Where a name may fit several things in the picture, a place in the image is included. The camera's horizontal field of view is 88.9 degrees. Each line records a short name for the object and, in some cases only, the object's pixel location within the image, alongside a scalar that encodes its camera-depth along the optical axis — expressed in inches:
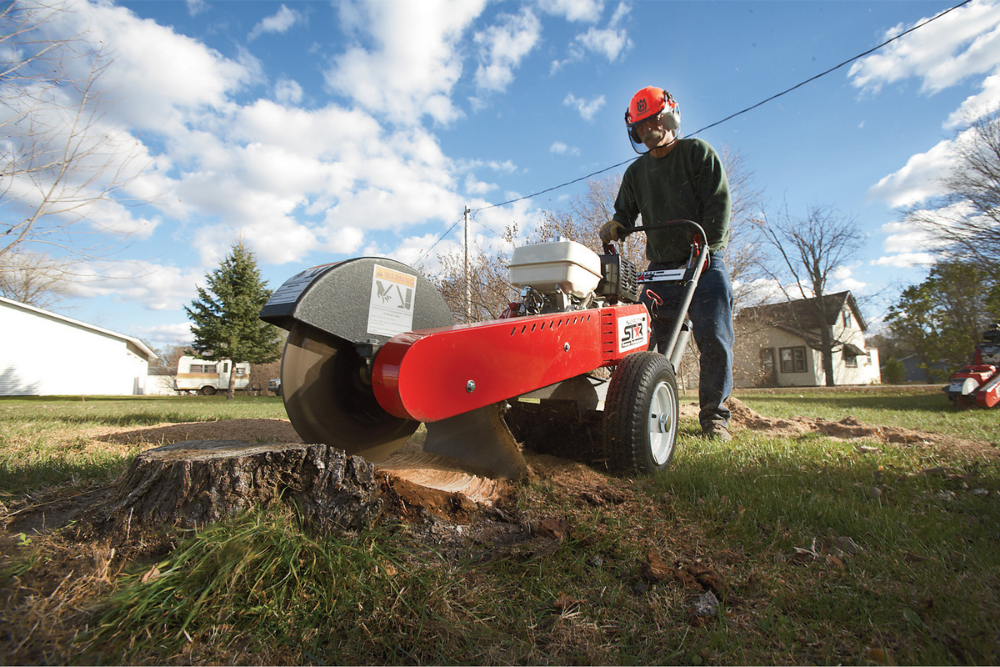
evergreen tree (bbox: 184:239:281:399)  944.3
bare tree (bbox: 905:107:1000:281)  677.3
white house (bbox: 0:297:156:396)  997.2
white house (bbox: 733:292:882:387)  1188.5
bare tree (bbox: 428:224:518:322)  589.9
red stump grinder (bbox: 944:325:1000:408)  311.9
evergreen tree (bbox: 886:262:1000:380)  544.7
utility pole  603.3
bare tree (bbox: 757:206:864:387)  1173.1
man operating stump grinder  151.6
